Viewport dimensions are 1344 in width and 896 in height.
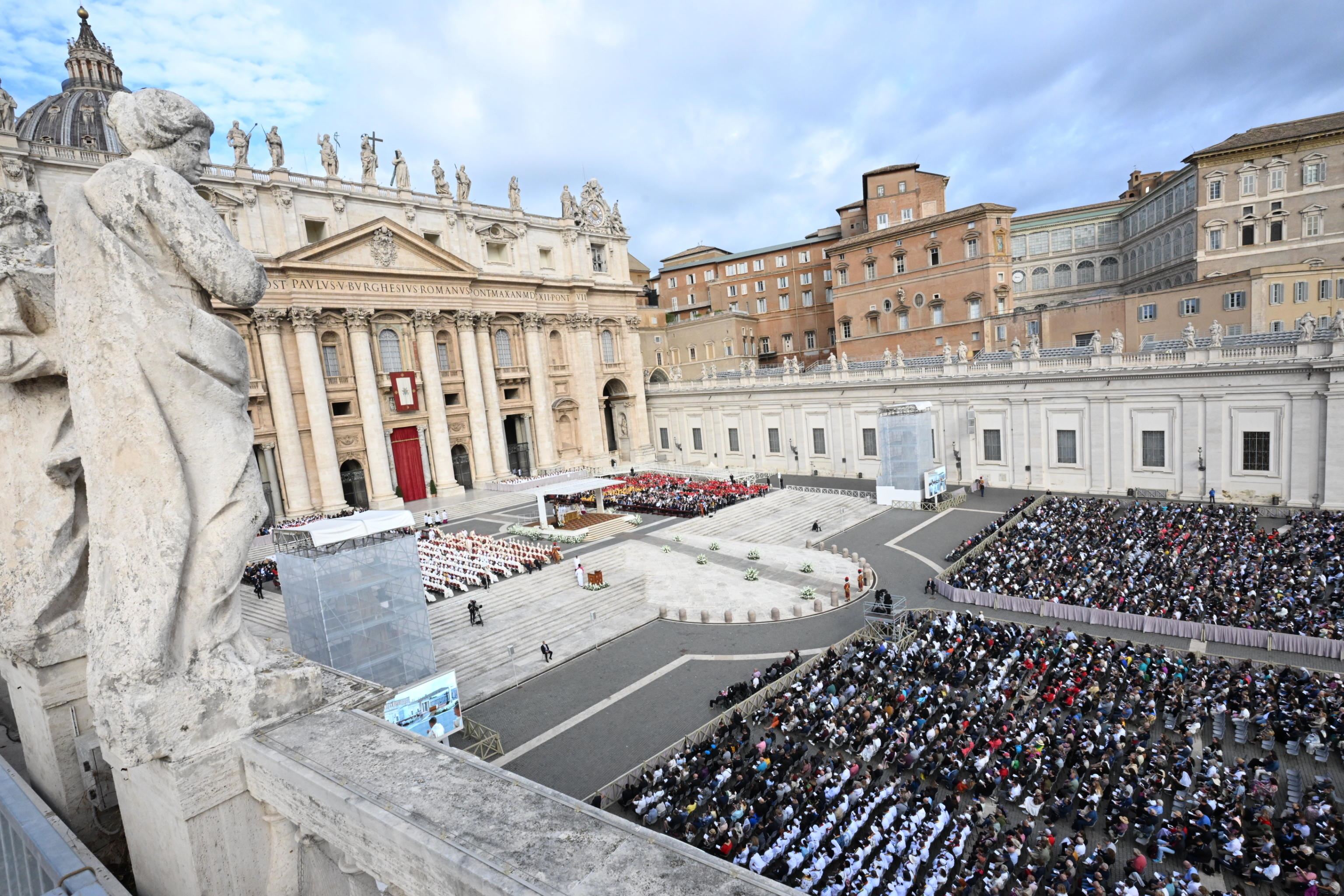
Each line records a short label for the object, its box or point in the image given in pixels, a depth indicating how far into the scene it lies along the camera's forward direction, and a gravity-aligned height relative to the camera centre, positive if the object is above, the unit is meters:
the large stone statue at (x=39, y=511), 5.42 -0.58
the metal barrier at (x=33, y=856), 3.32 -2.14
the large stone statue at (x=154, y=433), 4.08 -0.03
